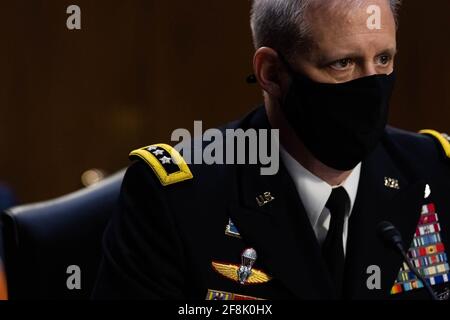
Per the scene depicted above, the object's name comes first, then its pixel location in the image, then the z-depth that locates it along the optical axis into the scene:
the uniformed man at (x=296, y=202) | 4.52
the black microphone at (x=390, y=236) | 4.42
